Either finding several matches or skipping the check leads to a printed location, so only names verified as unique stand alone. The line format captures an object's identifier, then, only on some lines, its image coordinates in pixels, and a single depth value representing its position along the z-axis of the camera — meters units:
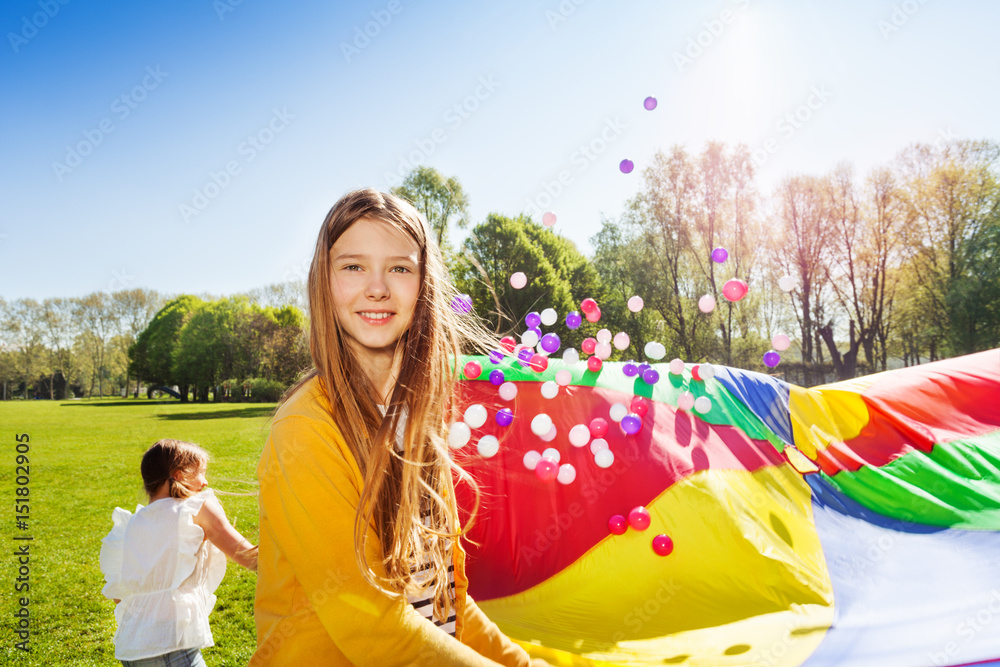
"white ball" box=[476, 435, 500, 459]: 3.75
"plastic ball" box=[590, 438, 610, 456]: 3.83
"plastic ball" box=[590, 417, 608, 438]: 3.93
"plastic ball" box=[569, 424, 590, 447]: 3.85
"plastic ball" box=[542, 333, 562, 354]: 4.96
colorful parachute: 2.99
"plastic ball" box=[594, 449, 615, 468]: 3.77
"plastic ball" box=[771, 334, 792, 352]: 4.67
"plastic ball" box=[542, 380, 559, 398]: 4.09
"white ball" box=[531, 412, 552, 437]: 3.89
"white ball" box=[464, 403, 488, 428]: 3.84
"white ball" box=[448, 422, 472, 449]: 2.73
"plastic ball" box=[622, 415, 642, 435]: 3.88
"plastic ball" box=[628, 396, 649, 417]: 4.04
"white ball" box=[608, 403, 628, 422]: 3.99
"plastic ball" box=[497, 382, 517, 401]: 4.10
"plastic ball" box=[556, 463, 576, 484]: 3.76
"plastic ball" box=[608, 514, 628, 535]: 3.55
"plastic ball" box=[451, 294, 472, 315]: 1.68
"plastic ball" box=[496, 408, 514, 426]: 4.01
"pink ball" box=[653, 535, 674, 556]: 3.42
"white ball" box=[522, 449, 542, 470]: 3.85
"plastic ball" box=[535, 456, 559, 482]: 3.79
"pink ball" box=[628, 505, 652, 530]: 3.50
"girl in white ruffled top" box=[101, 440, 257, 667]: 2.14
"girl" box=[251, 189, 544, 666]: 0.97
